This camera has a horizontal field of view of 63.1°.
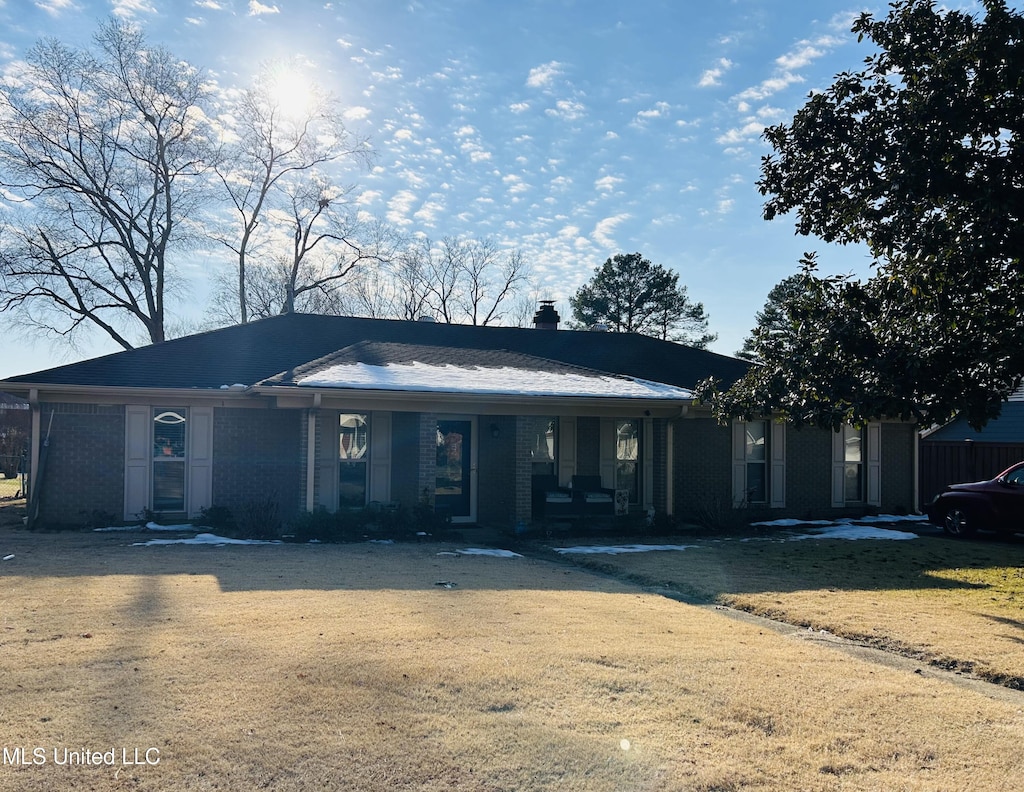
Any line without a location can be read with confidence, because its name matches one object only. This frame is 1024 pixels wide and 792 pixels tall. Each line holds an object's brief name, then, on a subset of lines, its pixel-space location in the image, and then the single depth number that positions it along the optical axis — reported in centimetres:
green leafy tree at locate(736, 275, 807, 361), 4291
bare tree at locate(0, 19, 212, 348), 3042
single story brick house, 1423
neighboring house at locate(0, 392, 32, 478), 3288
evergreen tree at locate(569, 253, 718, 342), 4534
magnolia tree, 919
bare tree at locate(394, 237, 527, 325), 4616
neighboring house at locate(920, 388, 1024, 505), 2112
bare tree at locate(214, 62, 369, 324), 3547
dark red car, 1466
